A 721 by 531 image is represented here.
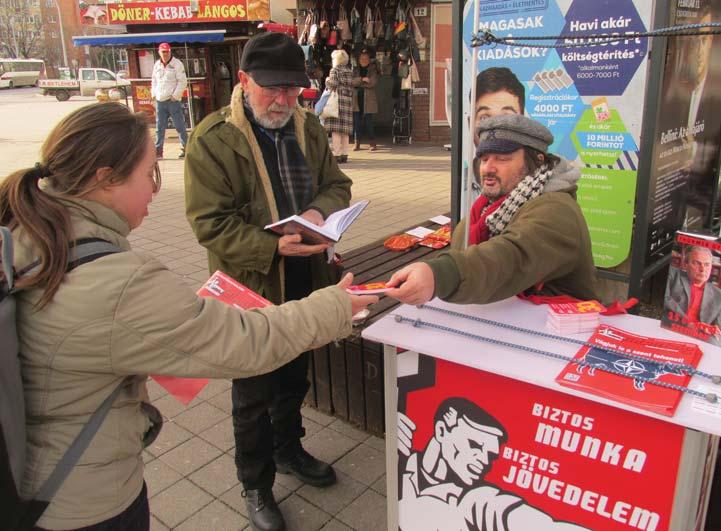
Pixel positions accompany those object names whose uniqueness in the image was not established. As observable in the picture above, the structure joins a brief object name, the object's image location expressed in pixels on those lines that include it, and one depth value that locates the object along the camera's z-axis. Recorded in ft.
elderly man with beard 7.70
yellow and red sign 46.44
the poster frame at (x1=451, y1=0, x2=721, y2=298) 9.97
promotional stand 4.93
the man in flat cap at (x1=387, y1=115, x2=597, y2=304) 5.94
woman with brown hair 4.33
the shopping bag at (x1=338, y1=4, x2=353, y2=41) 36.70
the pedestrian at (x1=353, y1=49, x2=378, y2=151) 36.81
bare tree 194.19
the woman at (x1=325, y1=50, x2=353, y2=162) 32.63
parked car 102.68
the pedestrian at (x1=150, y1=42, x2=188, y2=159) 35.86
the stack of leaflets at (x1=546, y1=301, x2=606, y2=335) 5.91
